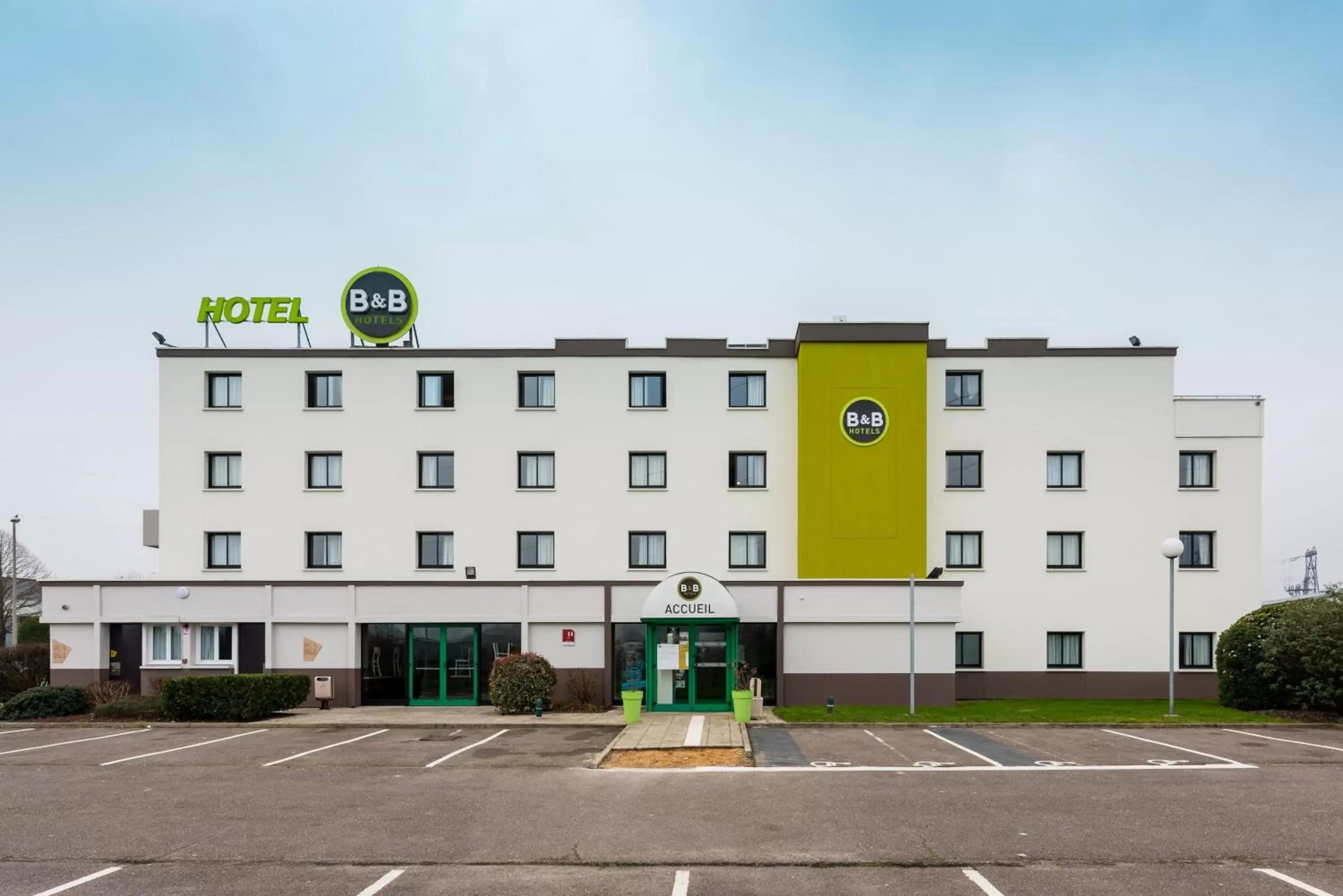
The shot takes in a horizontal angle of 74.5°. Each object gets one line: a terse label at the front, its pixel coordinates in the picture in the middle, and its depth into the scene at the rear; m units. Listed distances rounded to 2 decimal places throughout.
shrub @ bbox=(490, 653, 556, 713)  24.88
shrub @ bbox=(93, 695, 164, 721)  24.14
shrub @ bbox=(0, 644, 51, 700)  28.98
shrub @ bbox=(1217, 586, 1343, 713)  22.23
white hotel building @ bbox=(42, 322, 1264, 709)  29.33
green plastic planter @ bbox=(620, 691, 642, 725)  22.95
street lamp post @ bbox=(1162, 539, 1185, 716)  22.31
